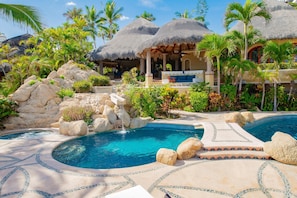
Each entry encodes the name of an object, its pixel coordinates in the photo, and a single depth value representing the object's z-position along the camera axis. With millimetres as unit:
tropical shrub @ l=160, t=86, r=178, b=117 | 11139
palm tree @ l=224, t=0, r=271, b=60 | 12555
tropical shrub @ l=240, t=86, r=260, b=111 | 13212
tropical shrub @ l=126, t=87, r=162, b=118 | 10781
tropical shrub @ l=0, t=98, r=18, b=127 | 9674
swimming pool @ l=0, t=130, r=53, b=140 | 8438
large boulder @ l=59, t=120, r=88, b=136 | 8437
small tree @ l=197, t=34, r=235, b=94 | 11789
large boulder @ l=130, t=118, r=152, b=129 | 9836
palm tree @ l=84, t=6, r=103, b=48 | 29594
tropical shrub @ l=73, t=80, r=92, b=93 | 13273
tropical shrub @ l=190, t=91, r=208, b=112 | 12234
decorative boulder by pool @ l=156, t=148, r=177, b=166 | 5102
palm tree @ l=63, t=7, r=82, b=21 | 32000
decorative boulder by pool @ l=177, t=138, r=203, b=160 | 5426
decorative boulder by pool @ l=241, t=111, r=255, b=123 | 9953
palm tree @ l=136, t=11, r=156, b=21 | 38600
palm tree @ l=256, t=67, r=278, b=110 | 12359
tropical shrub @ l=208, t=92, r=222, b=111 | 12367
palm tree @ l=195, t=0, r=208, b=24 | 38000
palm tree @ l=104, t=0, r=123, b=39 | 31720
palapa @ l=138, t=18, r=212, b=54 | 14276
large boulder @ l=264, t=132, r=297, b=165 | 5000
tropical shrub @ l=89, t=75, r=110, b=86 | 14540
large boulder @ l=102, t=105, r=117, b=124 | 9711
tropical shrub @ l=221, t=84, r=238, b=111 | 12883
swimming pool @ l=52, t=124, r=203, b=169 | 6004
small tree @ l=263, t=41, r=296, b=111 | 12367
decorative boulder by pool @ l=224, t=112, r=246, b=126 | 9180
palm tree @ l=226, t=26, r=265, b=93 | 13244
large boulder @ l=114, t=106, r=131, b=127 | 9812
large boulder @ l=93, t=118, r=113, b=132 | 9180
